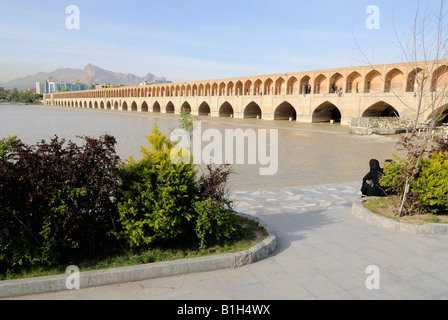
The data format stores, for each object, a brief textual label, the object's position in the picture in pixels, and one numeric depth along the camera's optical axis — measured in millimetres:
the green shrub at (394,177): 5130
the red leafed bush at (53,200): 3012
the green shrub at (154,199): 3387
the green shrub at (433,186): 4789
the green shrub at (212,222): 3580
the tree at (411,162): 4809
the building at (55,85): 175650
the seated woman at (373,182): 5852
